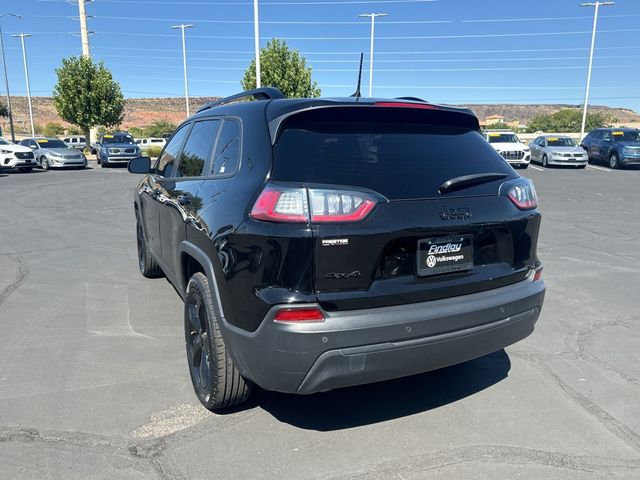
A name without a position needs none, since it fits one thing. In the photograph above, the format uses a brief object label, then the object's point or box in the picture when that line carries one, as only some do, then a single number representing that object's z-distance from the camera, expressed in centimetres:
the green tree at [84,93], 3428
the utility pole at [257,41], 2508
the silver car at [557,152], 2416
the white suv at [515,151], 2317
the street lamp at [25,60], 5344
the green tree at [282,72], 3266
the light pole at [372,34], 4076
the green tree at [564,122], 6850
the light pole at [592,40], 3723
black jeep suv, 245
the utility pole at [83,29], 3606
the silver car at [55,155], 2329
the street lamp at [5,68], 4563
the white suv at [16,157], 2142
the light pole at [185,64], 4902
